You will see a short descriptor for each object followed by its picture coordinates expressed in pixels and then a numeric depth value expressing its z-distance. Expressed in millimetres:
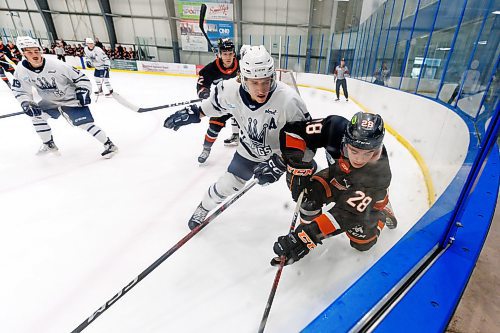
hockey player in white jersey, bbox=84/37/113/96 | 5796
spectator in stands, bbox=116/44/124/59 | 11914
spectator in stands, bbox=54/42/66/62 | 10236
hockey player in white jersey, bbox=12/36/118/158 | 2500
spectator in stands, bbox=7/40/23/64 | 7991
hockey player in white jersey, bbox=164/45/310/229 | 1307
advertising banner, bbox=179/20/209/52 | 12195
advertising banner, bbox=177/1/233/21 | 11641
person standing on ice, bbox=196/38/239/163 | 2682
